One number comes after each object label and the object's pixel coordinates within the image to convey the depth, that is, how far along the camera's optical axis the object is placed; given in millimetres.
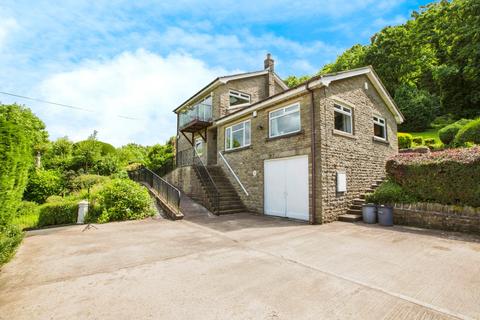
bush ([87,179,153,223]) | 10047
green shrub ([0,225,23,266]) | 4277
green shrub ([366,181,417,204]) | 8609
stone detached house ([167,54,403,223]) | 9102
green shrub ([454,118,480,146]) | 13295
